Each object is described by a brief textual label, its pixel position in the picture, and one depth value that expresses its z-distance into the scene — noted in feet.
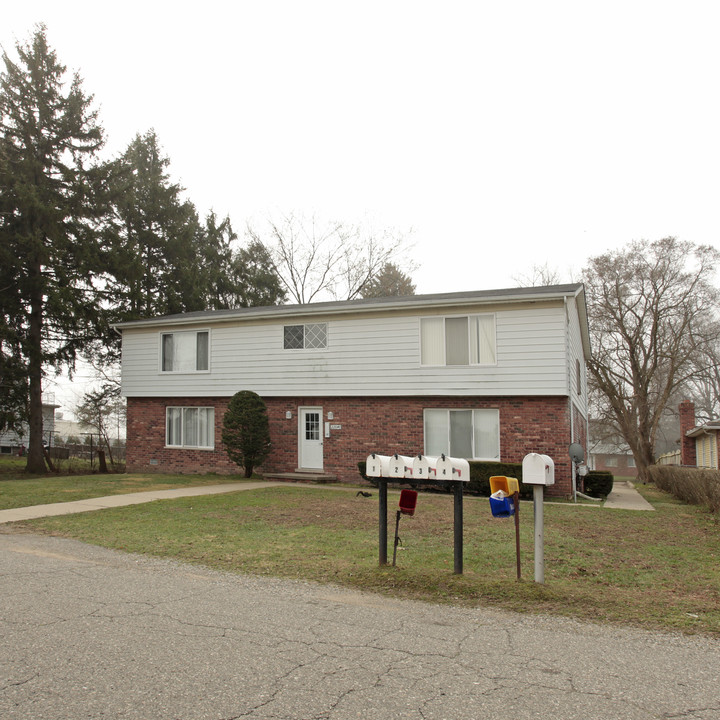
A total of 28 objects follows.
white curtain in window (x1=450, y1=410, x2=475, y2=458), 54.34
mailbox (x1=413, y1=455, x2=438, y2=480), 19.99
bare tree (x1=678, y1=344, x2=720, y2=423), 153.36
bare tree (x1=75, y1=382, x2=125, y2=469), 104.76
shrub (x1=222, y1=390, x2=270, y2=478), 59.41
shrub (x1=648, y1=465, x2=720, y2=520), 37.96
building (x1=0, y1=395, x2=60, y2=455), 129.78
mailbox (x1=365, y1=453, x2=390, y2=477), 20.59
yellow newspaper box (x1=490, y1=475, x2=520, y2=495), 18.86
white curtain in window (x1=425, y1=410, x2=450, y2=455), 55.31
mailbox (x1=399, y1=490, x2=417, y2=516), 21.25
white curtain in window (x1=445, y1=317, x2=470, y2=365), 54.80
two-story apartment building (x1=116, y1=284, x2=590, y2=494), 52.21
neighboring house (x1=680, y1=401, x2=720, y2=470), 81.99
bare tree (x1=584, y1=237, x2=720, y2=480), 105.60
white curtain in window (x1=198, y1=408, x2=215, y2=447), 65.51
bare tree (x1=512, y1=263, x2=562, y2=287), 116.67
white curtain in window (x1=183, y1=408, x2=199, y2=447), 66.49
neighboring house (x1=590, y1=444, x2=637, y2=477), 202.25
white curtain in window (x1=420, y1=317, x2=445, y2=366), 55.67
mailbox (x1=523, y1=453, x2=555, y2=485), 18.75
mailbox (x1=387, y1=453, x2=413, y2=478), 20.27
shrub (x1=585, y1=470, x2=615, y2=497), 56.29
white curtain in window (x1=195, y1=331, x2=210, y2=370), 66.23
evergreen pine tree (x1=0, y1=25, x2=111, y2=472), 74.95
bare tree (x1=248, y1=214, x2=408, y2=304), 130.93
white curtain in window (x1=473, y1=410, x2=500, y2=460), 53.52
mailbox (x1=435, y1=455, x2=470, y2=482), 19.76
